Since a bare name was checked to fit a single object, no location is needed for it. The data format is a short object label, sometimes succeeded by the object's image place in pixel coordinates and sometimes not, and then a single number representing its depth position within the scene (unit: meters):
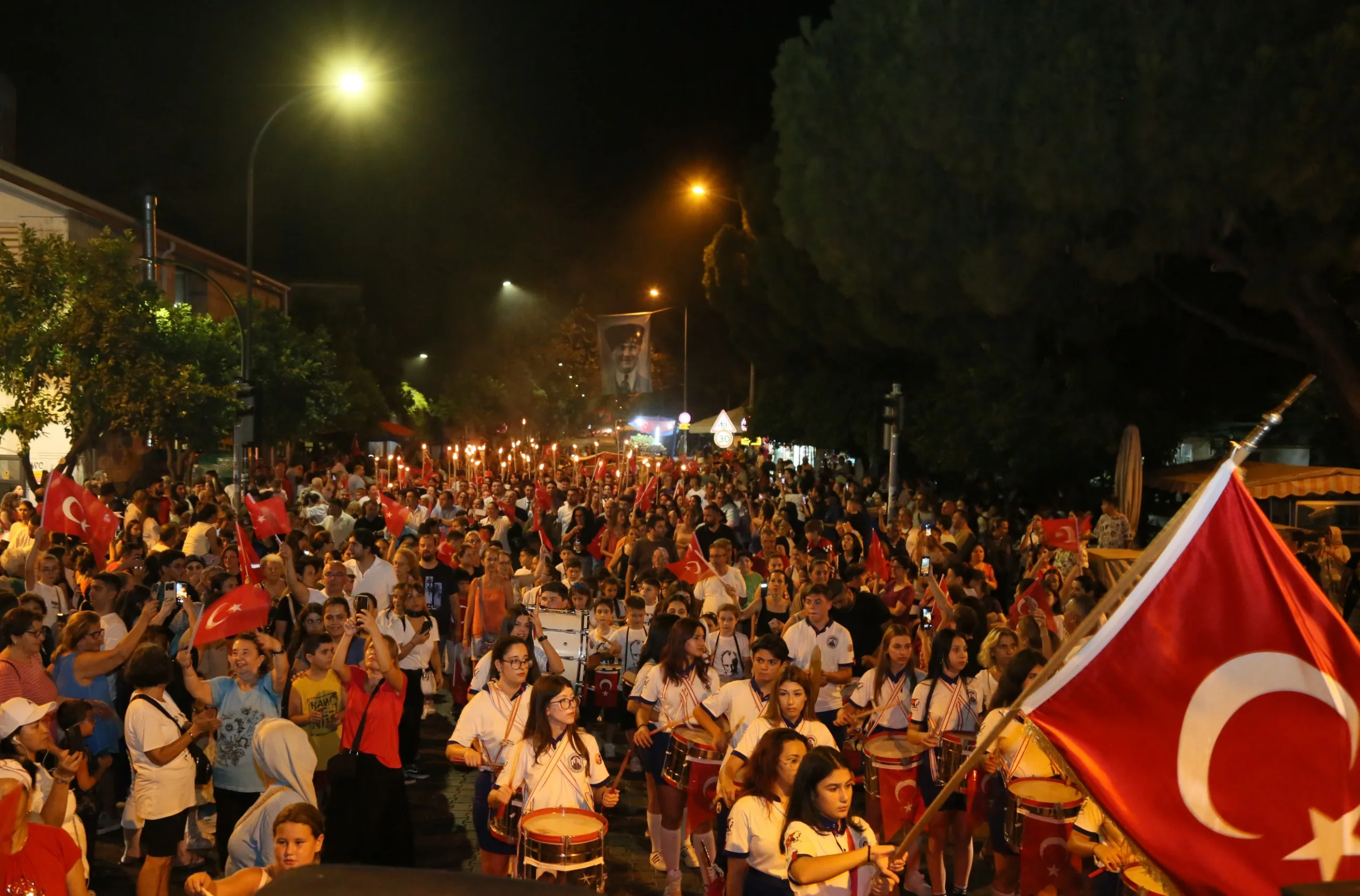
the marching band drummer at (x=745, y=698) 6.72
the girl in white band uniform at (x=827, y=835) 4.52
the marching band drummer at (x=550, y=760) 5.75
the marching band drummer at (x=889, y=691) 7.20
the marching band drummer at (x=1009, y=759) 6.16
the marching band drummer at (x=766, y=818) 4.84
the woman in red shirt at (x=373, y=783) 6.45
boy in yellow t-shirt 7.01
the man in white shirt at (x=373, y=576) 10.70
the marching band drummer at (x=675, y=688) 7.23
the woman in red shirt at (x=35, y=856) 4.37
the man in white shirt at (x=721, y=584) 10.94
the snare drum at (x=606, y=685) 9.76
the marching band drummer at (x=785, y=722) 5.95
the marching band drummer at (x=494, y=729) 6.09
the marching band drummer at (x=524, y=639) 7.00
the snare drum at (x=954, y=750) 6.68
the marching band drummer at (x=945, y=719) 6.80
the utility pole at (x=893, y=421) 19.84
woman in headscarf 5.14
